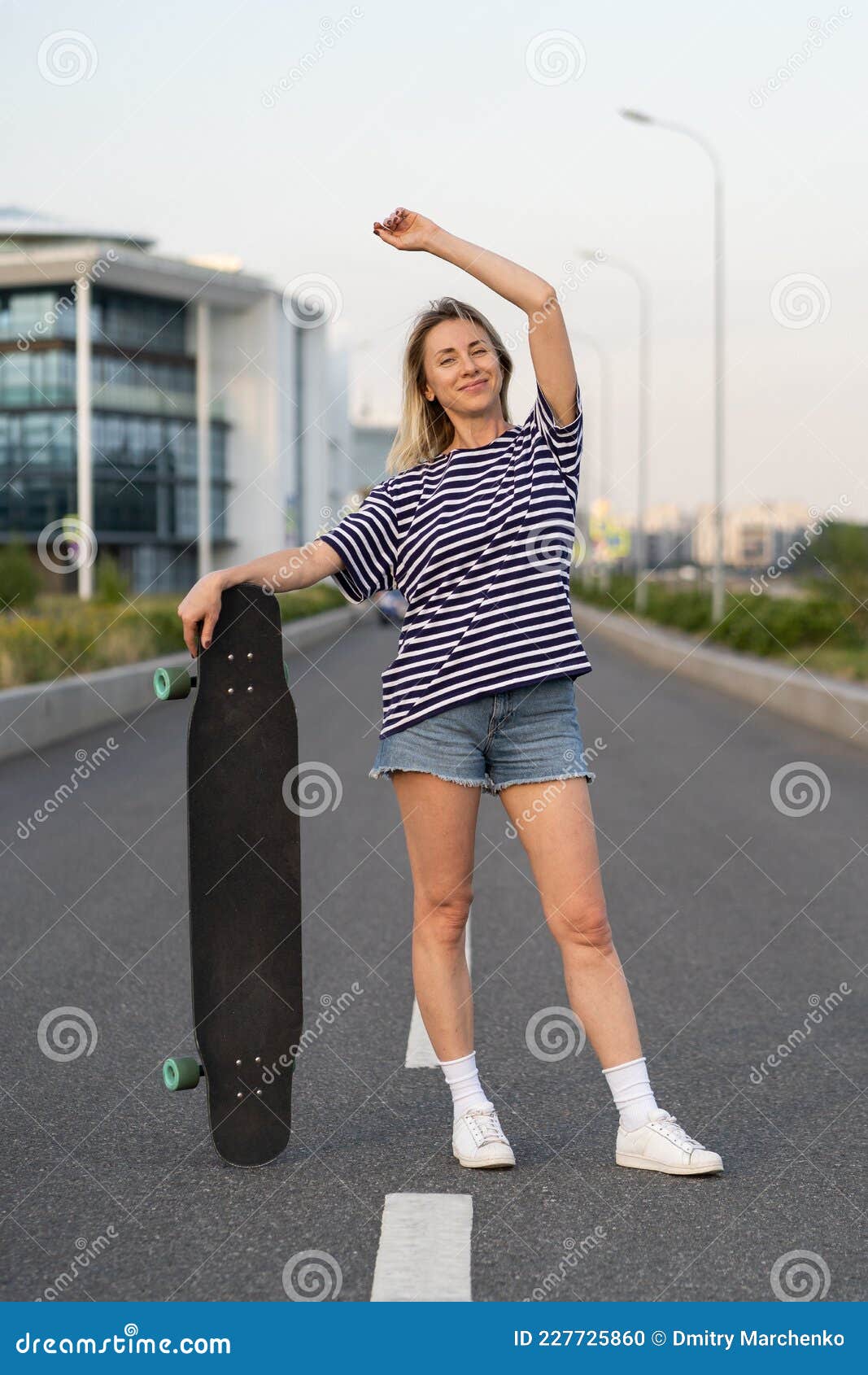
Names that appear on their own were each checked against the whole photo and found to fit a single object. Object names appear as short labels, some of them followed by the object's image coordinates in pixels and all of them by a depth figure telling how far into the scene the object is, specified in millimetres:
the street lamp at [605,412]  64875
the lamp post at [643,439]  49344
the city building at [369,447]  141275
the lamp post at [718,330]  30703
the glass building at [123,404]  72125
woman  3525
